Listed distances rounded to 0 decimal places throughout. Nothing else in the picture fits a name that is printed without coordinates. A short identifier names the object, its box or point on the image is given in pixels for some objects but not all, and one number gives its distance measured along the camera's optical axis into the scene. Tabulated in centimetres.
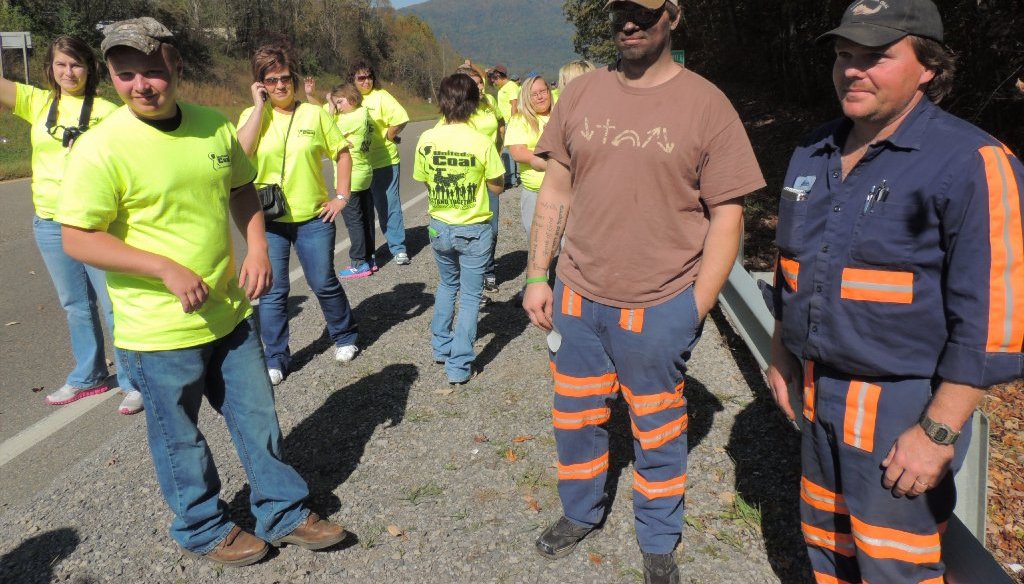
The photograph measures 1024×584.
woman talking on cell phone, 452
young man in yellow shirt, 241
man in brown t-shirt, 244
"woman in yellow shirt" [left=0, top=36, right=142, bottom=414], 404
